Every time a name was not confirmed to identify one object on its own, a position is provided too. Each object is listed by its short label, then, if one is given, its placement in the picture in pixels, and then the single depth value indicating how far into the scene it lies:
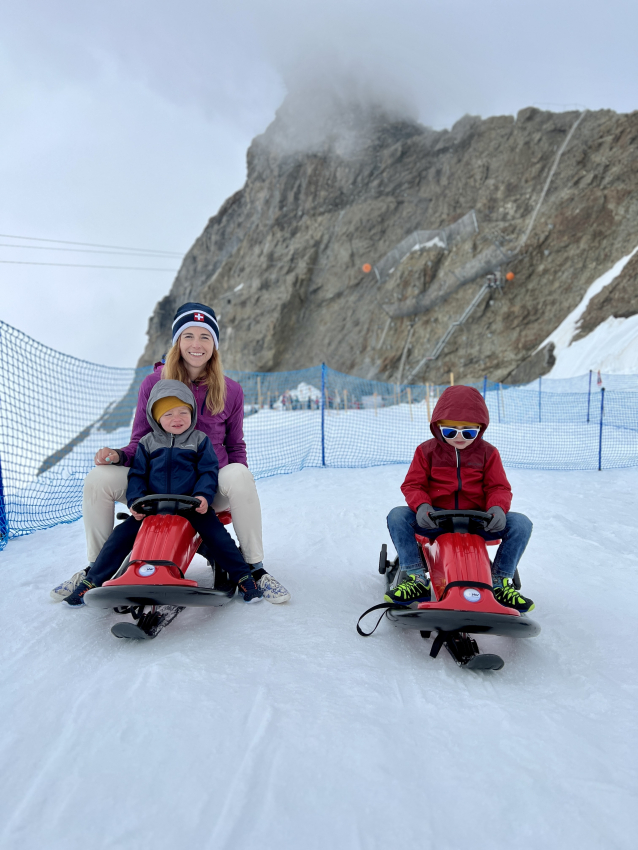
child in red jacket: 2.04
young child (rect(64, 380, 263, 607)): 2.02
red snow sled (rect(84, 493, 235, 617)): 1.70
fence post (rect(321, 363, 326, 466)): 6.70
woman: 2.11
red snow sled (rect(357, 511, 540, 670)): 1.61
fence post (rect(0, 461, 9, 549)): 3.26
